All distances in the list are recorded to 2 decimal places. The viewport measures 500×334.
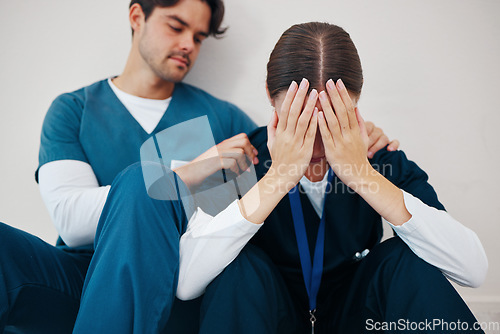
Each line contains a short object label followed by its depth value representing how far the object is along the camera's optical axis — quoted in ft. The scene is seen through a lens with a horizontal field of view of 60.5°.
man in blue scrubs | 2.55
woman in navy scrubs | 2.57
